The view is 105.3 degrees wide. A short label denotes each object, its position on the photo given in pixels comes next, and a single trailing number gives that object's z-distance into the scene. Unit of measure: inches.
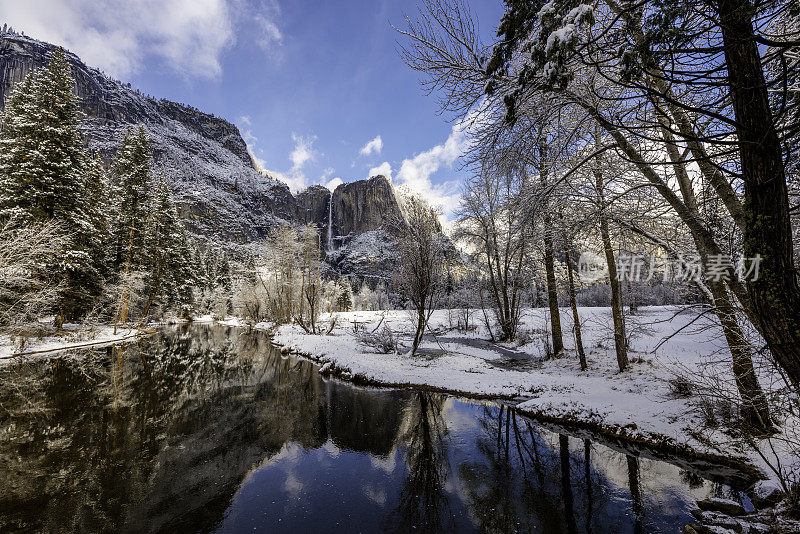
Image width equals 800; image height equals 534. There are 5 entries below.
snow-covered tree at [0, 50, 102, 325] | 606.5
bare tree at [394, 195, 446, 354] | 531.5
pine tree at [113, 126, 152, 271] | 903.1
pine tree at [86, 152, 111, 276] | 738.8
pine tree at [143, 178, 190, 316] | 1064.8
